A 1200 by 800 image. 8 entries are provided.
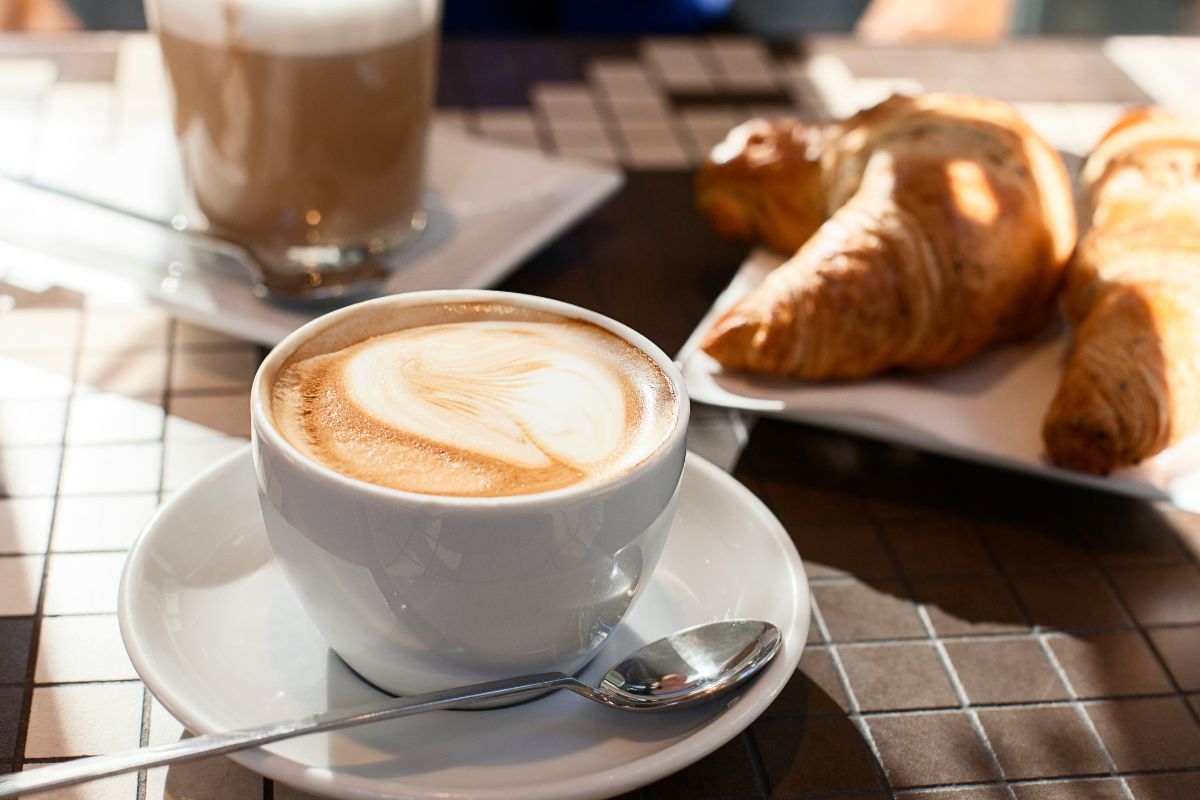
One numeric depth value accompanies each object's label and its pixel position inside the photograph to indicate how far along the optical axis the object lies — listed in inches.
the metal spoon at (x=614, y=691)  20.0
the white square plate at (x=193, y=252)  39.0
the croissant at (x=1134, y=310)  32.1
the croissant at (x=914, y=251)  35.9
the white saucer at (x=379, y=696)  21.2
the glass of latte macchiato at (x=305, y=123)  38.1
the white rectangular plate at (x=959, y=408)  32.1
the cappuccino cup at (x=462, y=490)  21.5
